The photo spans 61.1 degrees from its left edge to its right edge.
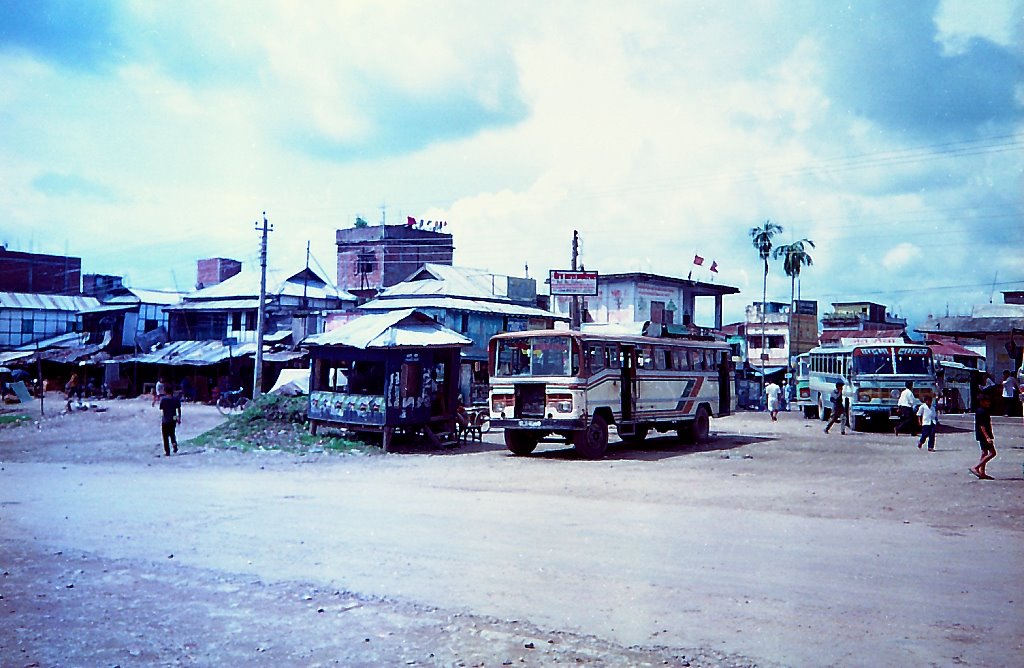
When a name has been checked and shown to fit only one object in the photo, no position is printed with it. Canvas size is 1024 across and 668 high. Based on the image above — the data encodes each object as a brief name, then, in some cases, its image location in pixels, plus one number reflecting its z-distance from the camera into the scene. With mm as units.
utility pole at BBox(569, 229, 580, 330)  38469
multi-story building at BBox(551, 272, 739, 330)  55188
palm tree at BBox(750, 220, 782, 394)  63031
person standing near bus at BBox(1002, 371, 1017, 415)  39094
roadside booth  23531
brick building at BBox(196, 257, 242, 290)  66688
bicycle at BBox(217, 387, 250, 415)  40844
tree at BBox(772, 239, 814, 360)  64062
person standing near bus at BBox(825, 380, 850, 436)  29416
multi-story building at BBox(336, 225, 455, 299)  70938
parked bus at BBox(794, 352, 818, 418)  39844
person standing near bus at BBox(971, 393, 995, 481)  15961
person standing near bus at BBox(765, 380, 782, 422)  36750
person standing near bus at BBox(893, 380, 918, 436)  27047
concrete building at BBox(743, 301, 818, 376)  64938
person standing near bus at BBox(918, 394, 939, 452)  22766
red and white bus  21141
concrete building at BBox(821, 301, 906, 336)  68375
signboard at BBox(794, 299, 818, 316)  69750
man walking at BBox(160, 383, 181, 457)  21781
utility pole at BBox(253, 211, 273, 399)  39375
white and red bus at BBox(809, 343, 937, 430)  28250
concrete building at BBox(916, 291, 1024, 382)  47212
